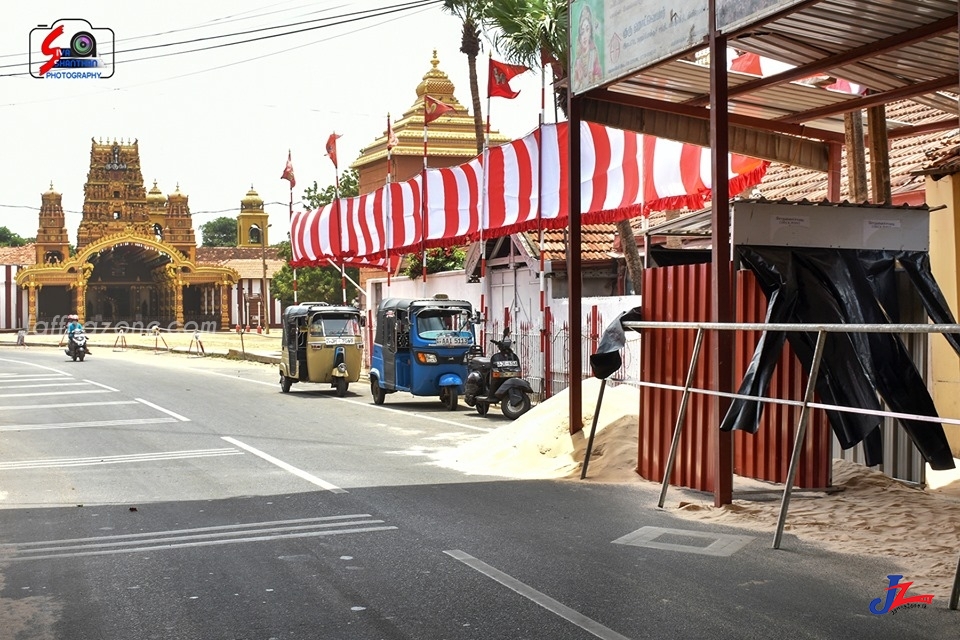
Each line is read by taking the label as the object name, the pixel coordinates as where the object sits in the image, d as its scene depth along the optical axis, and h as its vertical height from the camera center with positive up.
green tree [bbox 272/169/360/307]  57.97 +2.09
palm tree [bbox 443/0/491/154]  33.97 +8.82
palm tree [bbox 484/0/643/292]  28.41 +7.33
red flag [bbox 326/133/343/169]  35.22 +5.32
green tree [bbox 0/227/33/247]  160.57 +11.48
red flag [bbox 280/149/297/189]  40.12 +5.01
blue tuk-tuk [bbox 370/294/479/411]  21.98 -0.68
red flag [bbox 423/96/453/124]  28.84 +5.29
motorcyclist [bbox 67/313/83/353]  44.22 -0.53
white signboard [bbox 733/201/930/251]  10.52 +0.80
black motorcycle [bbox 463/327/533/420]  19.81 -1.33
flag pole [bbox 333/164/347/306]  34.03 +3.57
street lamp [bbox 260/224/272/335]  75.50 +0.16
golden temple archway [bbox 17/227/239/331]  80.44 +2.09
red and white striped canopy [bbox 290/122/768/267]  17.89 +2.38
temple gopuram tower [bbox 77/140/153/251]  91.56 +10.37
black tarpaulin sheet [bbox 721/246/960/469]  9.48 -0.33
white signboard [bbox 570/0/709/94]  10.51 +2.82
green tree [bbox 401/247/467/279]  34.41 +1.64
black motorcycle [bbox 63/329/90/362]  43.97 -1.23
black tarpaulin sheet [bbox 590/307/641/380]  11.46 -0.43
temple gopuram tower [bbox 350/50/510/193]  43.81 +6.89
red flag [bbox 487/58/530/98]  24.61 +5.13
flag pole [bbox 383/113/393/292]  30.36 +2.60
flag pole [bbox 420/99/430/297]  27.77 +2.34
